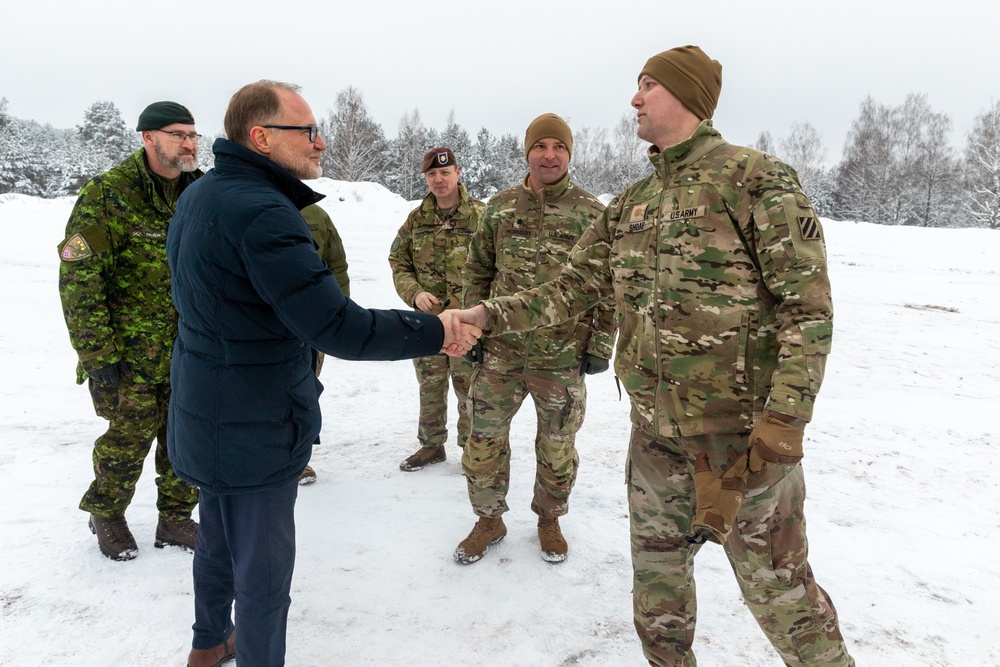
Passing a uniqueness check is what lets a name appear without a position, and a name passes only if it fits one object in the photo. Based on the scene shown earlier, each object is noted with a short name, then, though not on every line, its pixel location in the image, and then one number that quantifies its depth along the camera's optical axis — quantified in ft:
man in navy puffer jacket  6.02
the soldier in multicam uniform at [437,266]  14.84
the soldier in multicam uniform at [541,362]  10.88
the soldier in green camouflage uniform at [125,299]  9.70
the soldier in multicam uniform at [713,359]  5.81
